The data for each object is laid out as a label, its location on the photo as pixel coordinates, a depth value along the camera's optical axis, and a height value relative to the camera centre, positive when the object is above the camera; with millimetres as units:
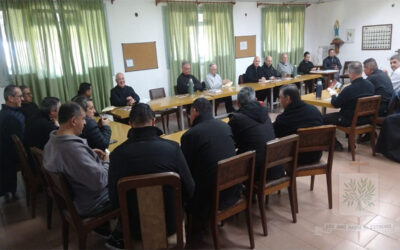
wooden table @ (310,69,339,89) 7322 -386
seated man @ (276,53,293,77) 7312 -177
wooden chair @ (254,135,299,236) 2121 -816
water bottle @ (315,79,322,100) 4258 -475
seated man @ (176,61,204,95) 5547 -293
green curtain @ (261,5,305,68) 7938 +763
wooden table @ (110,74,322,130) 4217 -516
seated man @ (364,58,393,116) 4031 -442
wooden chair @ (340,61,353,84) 8445 -401
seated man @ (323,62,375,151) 3655 -472
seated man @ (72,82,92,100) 3912 -221
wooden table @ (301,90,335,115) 4031 -590
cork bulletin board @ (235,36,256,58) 7512 +407
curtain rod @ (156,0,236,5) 6030 +1333
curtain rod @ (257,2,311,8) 7659 +1508
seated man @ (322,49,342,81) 8060 -150
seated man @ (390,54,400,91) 4254 -274
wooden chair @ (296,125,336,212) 2396 -714
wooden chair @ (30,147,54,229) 2227 -921
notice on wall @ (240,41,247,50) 7583 +433
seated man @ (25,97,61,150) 2557 -414
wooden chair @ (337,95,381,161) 3514 -737
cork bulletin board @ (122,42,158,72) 5879 +259
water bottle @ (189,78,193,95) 5098 -361
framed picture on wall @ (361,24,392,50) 7750 +443
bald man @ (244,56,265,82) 6438 -241
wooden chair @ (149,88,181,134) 5207 -524
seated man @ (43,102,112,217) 1848 -559
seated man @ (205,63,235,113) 5898 -361
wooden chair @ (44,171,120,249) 1853 -935
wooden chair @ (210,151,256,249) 1820 -758
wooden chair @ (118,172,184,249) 1491 -714
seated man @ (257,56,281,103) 6539 -283
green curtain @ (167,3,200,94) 6219 +634
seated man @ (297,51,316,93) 7805 -193
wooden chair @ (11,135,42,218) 2596 -907
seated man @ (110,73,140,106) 4740 -387
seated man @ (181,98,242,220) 1990 -589
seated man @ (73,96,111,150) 2490 -518
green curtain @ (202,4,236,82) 6734 +613
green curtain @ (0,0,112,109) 4625 +461
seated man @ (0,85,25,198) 2965 -556
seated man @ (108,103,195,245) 1629 -493
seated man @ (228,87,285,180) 2355 -540
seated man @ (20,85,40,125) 3781 -368
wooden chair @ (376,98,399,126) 3885 -729
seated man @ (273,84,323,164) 2701 -513
